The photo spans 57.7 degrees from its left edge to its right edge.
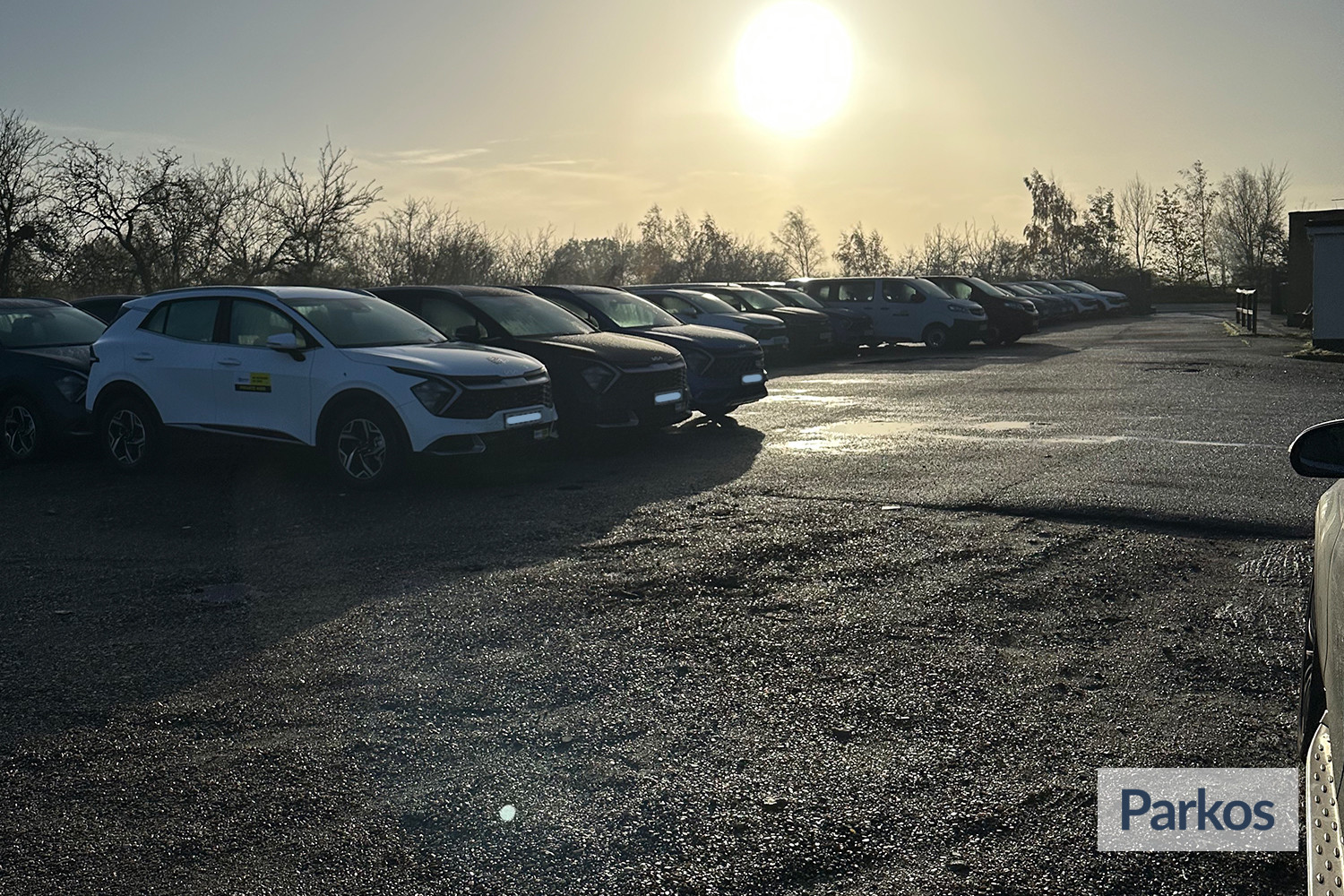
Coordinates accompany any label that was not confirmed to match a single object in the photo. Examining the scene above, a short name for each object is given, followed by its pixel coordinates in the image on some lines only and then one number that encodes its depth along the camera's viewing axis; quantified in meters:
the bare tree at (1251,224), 82.31
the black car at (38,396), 12.29
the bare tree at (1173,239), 92.44
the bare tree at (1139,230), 92.81
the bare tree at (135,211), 30.09
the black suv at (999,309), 30.66
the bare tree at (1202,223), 92.06
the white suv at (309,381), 10.28
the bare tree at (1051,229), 91.19
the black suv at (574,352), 12.25
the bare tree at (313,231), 32.97
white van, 29.27
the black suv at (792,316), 24.97
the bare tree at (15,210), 28.55
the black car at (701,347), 14.23
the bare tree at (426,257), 38.12
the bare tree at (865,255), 86.12
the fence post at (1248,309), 35.16
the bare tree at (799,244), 85.56
